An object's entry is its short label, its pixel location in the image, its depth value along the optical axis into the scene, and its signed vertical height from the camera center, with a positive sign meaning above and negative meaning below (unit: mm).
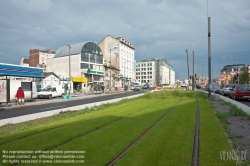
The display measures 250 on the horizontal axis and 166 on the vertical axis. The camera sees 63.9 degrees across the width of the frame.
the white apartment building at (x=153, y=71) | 143000 +10126
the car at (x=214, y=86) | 20859 -201
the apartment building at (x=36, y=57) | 75500 +10619
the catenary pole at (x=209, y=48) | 23067 +4113
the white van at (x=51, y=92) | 30281 -1117
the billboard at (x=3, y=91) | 18625 -562
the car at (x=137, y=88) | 58400 -1041
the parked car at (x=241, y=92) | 21142 -869
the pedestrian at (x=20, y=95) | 20953 -1061
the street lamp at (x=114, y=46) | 78438 +15350
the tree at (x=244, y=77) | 59719 +2095
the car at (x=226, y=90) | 29531 -872
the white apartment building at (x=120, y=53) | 79625 +12848
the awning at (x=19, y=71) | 24422 +1879
